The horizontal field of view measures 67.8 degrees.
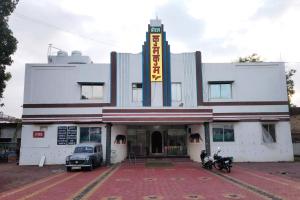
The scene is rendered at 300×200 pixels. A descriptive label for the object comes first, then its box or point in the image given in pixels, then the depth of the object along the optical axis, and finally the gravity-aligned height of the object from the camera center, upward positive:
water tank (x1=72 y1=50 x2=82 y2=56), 24.10 +8.56
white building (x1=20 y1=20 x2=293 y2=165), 19.62 +2.96
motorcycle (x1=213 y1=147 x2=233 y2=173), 14.26 -1.94
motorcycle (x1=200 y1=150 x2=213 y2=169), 15.55 -2.10
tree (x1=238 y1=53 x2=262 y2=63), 29.97 +9.83
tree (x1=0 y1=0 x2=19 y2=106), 11.93 +5.09
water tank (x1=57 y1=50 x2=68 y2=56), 24.26 +8.61
